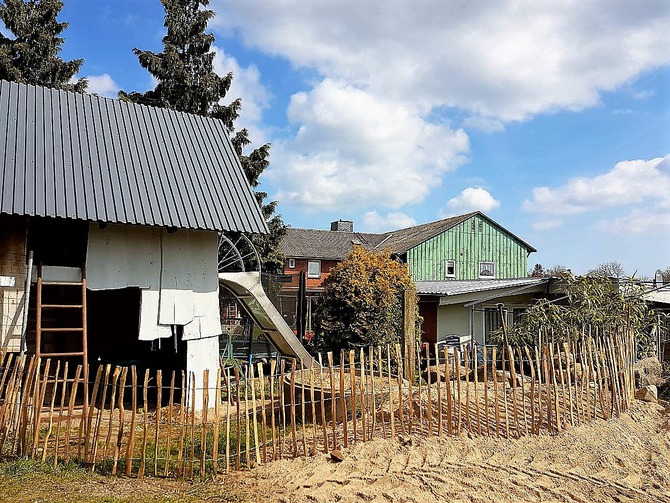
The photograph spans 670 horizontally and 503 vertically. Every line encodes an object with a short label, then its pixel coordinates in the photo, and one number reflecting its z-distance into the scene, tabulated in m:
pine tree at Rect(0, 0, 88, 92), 22.56
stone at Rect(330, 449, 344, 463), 7.29
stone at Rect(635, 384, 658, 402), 10.71
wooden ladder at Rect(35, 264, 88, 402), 9.48
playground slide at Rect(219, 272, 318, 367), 12.57
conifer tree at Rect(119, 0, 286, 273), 23.27
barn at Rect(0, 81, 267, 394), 10.05
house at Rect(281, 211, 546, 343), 18.09
